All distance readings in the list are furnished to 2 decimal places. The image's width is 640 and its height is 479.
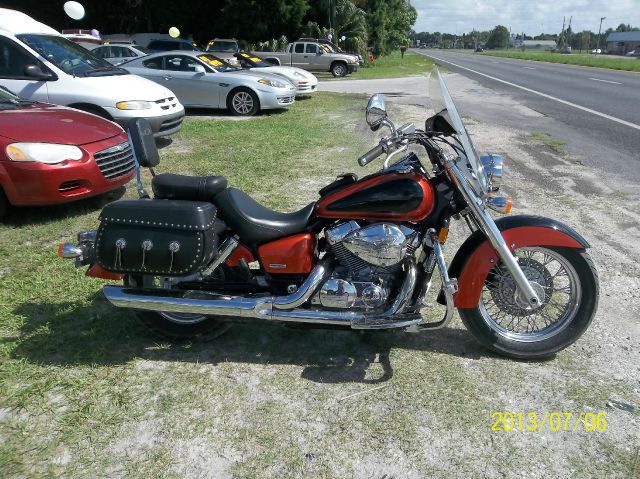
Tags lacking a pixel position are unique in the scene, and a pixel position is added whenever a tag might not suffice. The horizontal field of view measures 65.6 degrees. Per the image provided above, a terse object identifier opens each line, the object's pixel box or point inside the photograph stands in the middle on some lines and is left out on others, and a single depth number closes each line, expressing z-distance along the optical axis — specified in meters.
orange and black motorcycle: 2.69
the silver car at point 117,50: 17.68
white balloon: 9.86
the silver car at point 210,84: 11.36
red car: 4.63
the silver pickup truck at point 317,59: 24.88
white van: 6.90
